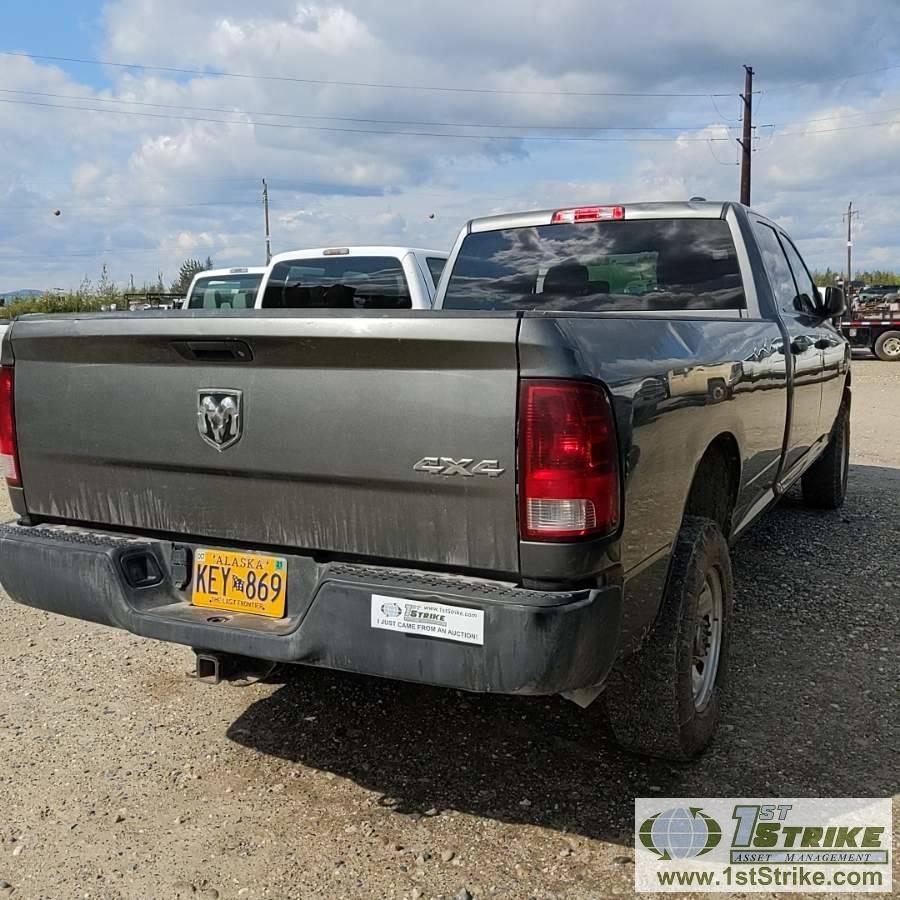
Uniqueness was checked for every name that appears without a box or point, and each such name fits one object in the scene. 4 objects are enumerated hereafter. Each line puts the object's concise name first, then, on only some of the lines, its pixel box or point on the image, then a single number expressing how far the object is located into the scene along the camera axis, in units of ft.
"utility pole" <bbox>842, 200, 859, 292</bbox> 221.09
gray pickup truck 7.79
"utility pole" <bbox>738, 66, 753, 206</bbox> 100.58
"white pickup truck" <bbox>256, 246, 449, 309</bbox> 27.63
